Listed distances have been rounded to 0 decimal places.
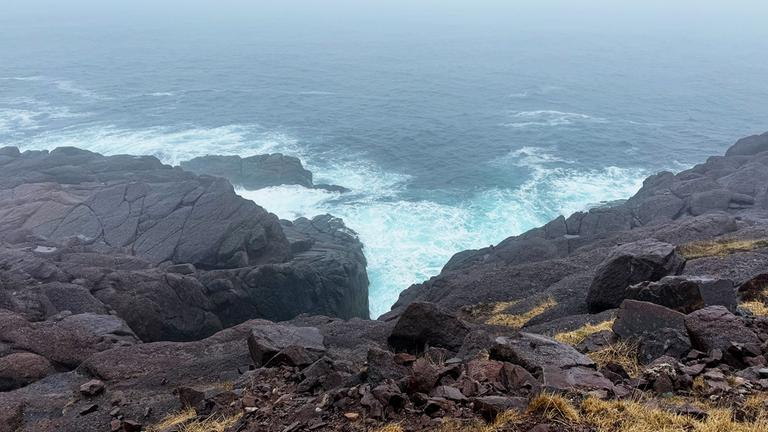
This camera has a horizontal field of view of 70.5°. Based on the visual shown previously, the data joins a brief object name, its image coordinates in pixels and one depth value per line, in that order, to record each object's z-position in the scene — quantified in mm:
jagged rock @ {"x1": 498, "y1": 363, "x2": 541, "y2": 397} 10285
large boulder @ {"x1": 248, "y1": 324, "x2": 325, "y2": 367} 14244
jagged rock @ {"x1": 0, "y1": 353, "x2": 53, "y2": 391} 19609
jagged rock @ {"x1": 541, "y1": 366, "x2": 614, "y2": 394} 10125
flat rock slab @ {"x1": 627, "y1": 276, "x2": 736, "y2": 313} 15055
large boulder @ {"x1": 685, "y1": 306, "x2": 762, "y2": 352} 11859
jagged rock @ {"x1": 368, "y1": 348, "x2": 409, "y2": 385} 11281
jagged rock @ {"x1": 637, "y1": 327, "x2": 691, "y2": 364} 12086
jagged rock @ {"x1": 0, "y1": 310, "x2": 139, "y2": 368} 21938
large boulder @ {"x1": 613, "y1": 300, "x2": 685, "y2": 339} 13034
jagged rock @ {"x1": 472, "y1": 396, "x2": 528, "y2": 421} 9281
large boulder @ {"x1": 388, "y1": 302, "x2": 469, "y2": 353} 17172
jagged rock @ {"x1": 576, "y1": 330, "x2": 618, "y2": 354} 13508
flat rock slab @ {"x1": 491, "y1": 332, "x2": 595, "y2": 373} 11508
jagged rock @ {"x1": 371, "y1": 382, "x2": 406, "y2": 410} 10117
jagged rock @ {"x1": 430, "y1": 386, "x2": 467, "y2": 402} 10048
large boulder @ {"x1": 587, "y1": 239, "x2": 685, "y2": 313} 20172
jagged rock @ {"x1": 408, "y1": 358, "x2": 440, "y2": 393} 10500
